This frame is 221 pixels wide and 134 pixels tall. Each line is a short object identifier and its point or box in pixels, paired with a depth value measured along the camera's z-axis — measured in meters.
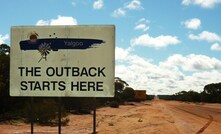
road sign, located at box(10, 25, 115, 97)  7.95
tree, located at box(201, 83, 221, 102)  195.25
